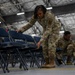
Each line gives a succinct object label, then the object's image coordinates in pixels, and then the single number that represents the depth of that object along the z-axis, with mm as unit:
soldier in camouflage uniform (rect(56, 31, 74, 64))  6417
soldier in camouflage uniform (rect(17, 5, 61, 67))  4430
